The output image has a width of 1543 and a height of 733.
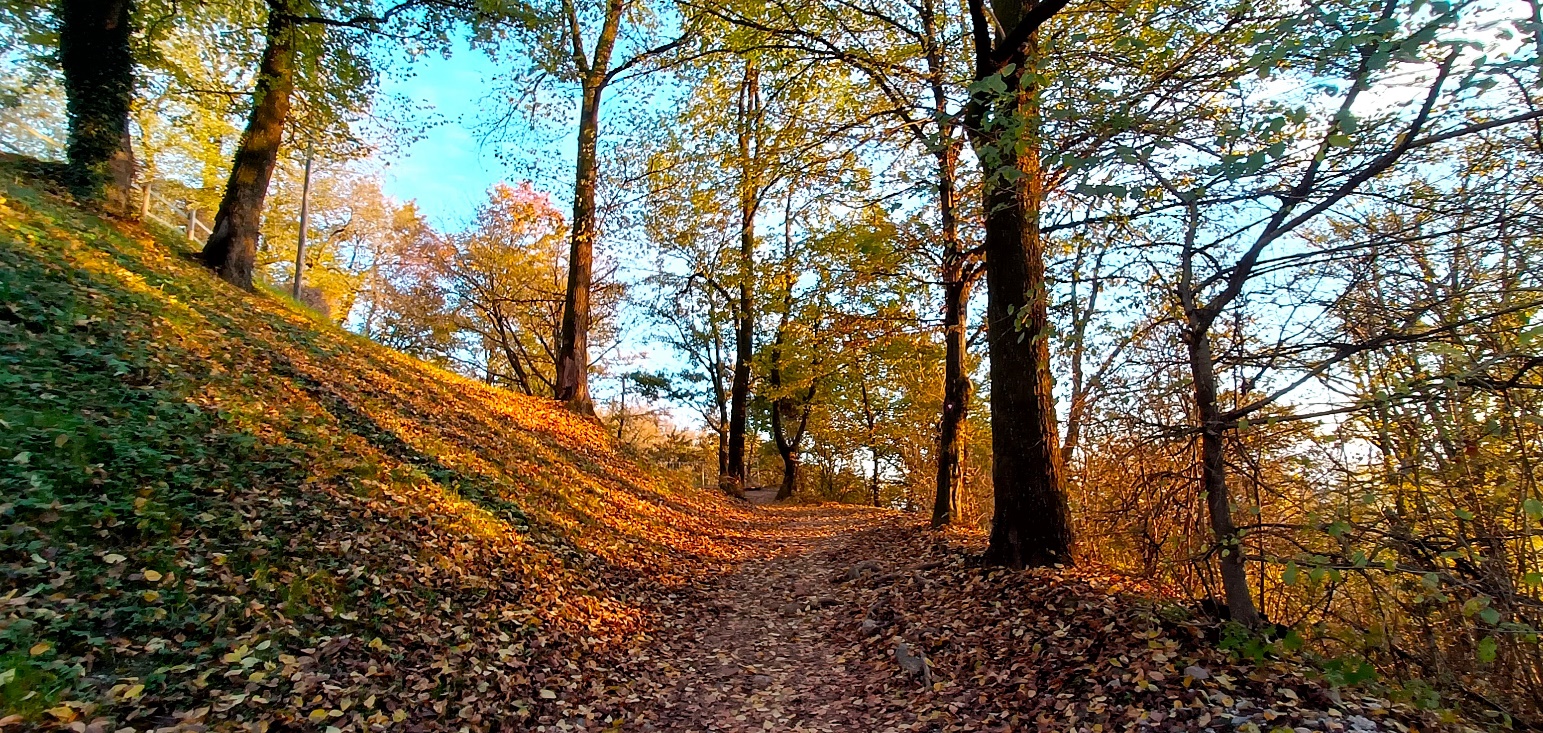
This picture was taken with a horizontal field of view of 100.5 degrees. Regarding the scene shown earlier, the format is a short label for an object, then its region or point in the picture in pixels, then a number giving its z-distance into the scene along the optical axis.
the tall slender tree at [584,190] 12.32
